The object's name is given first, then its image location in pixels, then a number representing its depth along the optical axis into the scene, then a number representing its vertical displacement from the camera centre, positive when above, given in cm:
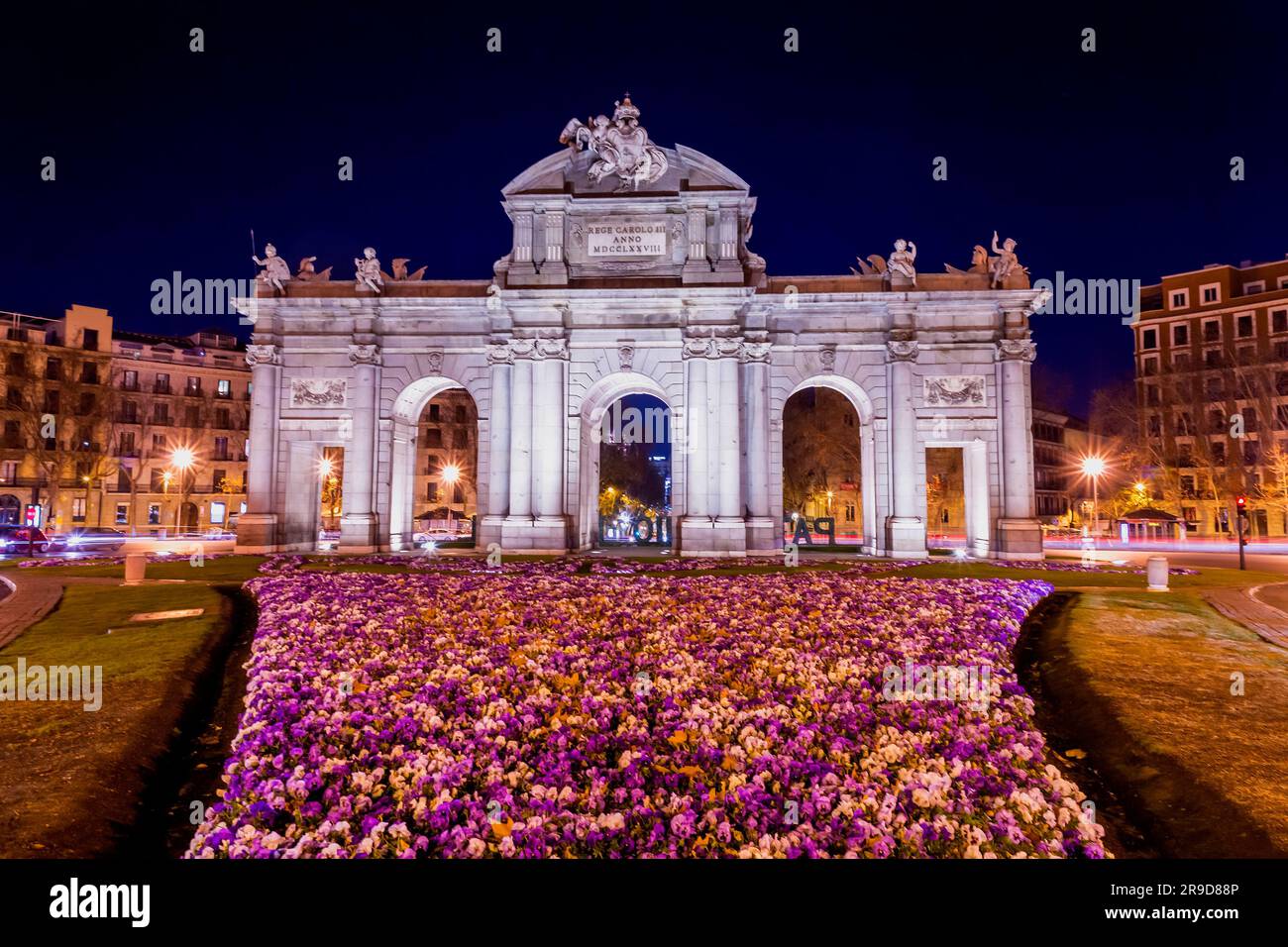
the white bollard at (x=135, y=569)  2047 -168
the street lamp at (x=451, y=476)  7644 +385
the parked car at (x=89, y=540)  4193 -210
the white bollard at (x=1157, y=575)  1960 -185
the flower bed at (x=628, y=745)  599 -260
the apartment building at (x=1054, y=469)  9205 +542
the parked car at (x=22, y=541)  3638 -162
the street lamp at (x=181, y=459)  6235 +478
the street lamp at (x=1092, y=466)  4508 +288
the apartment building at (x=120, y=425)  6353 +845
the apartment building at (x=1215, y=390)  5844 +1063
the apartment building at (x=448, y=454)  8438 +687
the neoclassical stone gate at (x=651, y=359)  3203 +726
